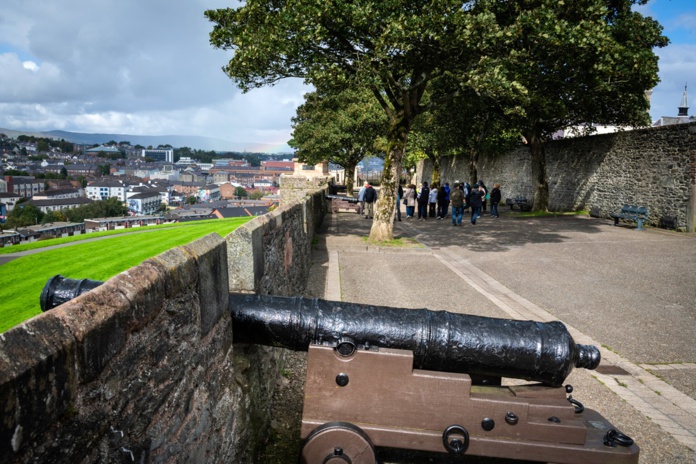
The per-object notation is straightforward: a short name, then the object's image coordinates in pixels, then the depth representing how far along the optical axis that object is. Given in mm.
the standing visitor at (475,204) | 18016
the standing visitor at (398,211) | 18722
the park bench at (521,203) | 24422
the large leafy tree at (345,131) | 30219
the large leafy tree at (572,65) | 11023
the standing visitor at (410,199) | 20297
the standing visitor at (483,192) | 20109
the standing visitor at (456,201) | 17344
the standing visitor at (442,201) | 20125
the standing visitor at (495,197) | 20922
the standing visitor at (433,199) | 20484
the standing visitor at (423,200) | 19734
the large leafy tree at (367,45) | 10195
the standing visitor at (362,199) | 19536
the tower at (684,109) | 53156
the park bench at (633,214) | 16202
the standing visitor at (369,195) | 19016
